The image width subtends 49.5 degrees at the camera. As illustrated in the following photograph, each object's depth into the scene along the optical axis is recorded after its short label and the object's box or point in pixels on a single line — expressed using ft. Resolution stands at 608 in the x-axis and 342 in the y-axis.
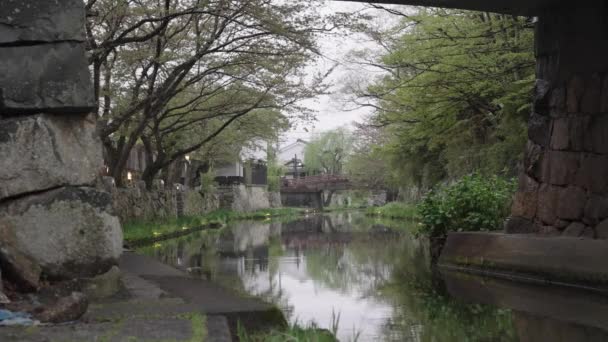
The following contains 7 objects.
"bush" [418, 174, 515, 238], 40.47
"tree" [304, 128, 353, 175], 254.06
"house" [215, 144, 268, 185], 164.14
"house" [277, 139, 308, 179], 276.82
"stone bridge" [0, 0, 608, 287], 21.59
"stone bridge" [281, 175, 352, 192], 202.28
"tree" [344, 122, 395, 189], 144.19
